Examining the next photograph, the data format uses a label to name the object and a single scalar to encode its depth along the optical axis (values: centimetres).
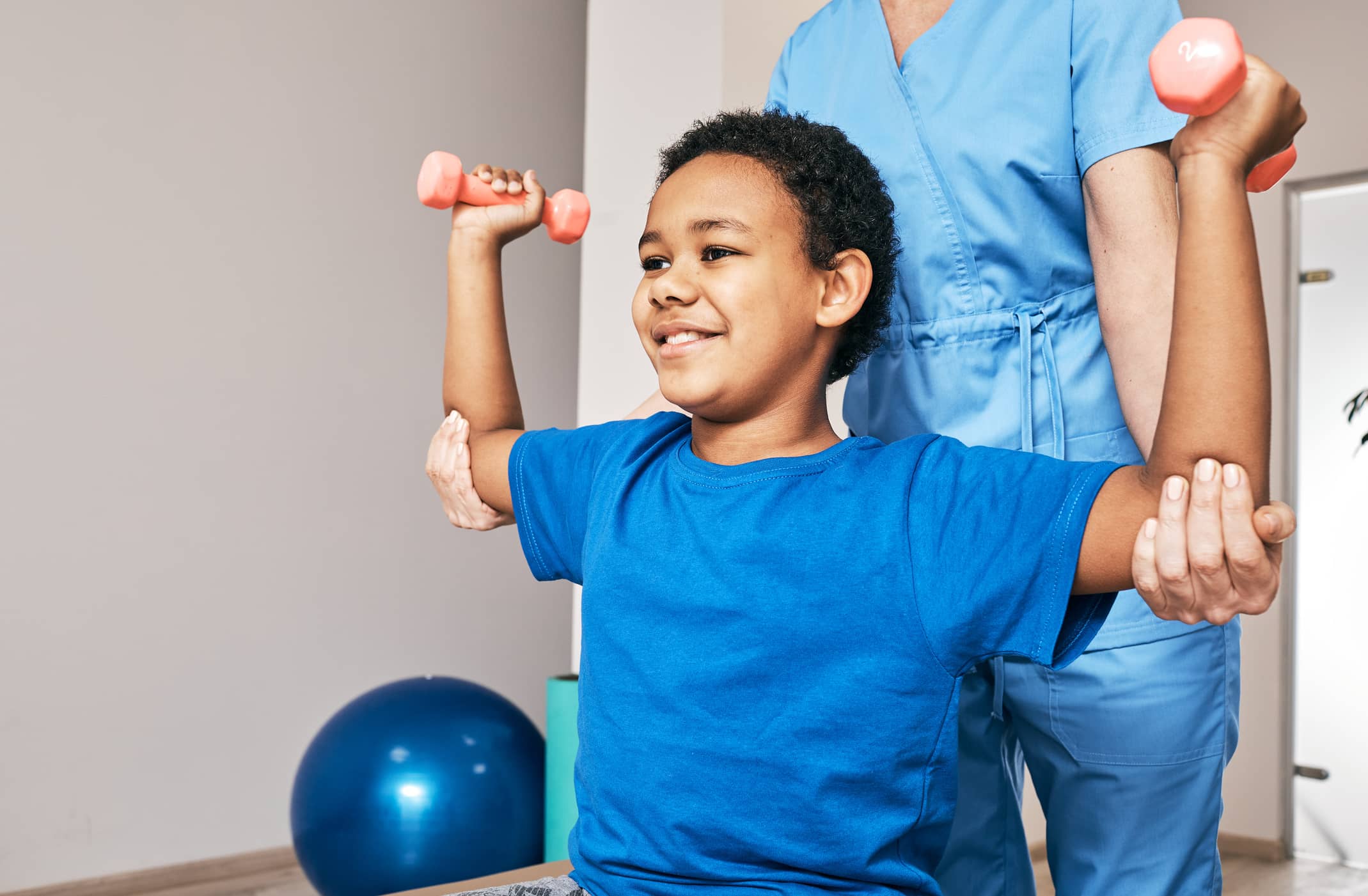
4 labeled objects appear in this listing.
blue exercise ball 182
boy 62
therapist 85
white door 318
